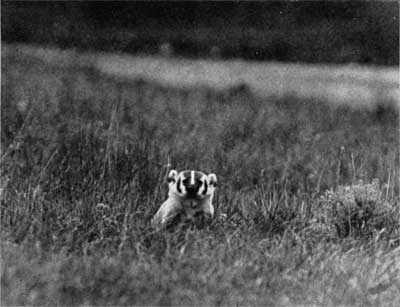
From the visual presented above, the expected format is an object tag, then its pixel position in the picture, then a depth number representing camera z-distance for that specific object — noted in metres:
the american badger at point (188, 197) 10.52
